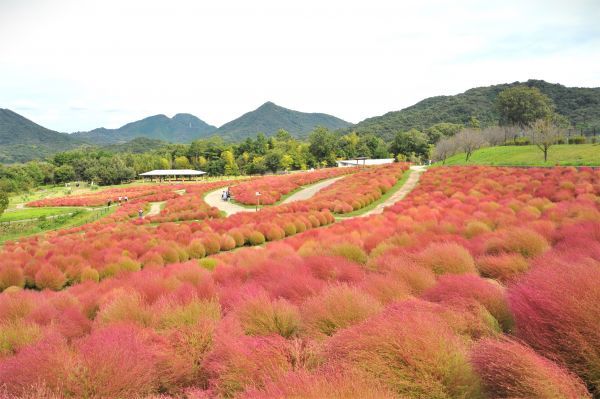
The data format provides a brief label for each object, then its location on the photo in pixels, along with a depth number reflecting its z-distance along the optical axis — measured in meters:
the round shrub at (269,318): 4.59
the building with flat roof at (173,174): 98.69
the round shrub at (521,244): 6.83
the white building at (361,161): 104.25
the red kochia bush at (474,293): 4.21
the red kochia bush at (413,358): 2.77
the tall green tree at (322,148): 111.69
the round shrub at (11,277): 12.30
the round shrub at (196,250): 15.29
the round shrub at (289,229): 18.97
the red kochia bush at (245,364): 3.40
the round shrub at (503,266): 5.93
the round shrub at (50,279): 12.27
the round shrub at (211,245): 16.16
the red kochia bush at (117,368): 3.42
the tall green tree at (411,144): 108.00
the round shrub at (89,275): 12.11
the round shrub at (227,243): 16.56
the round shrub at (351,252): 8.65
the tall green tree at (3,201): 40.87
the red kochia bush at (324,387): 2.31
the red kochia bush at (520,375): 2.46
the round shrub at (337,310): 4.28
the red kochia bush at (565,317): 2.84
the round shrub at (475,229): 9.77
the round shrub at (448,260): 6.30
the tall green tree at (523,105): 84.75
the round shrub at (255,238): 17.48
